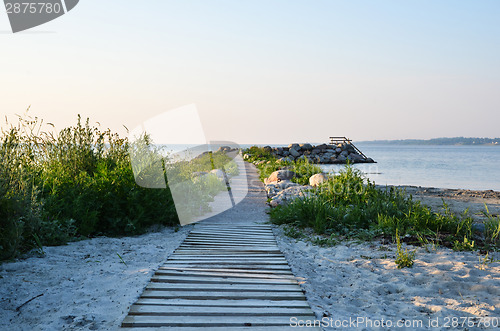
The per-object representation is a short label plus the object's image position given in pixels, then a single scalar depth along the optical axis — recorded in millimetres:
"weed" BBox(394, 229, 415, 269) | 4086
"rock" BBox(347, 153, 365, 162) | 33672
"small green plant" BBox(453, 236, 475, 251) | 4590
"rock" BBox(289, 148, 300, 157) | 31359
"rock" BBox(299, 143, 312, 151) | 33531
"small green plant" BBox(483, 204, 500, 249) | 4777
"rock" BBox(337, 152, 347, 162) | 32456
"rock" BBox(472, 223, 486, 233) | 5382
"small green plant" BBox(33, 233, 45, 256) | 4285
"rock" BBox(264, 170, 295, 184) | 11770
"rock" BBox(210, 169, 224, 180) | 12165
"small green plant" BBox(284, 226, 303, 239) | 5641
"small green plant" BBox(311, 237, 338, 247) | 5164
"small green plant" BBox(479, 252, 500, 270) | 4012
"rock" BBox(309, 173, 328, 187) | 9868
